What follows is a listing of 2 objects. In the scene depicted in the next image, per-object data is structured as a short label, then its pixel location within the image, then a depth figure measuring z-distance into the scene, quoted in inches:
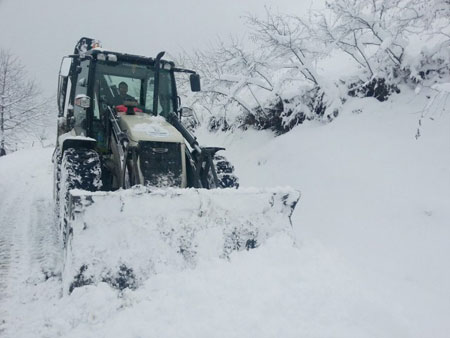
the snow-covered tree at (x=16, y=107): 990.4
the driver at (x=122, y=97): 205.3
